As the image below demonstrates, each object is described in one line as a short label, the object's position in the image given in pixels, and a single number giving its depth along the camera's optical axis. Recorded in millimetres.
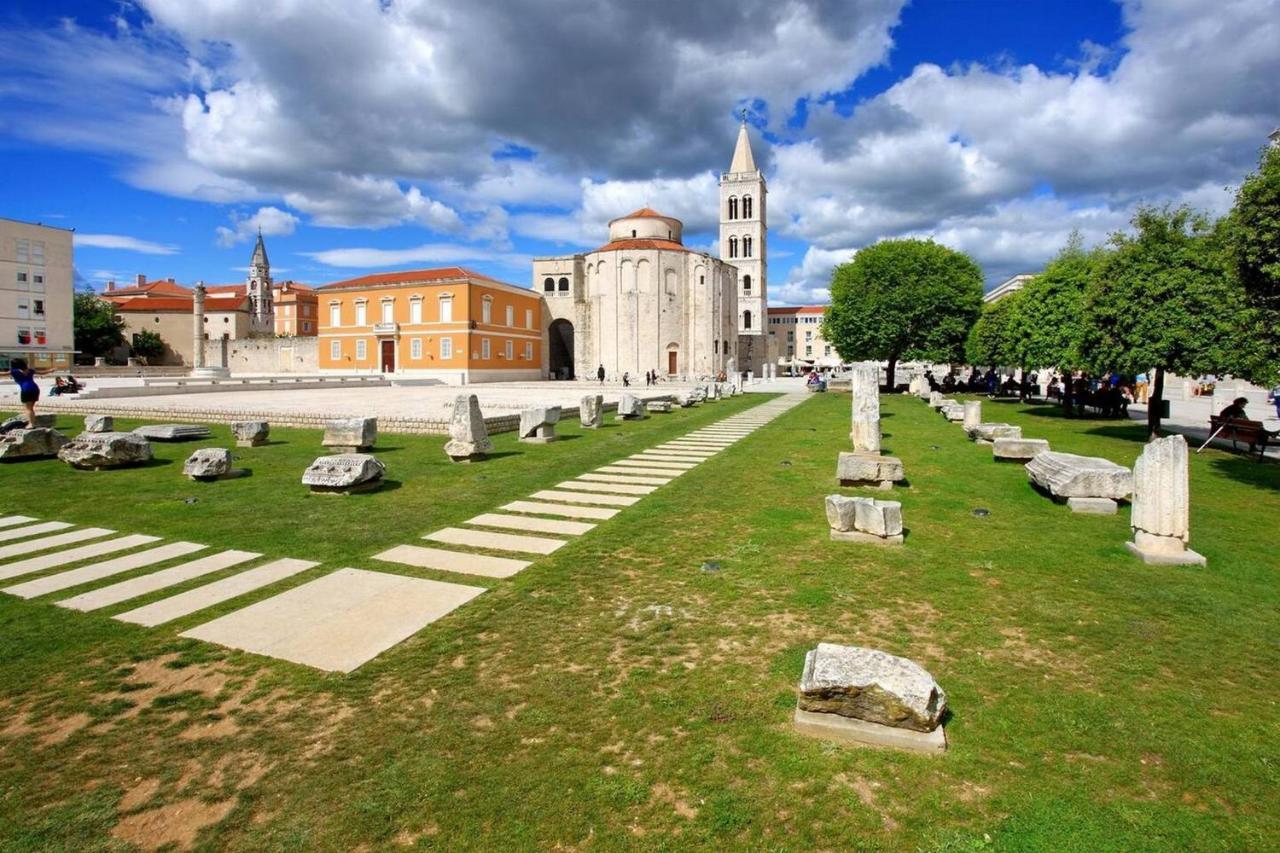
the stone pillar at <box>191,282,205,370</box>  42938
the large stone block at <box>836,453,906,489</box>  9461
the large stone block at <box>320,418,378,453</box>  11984
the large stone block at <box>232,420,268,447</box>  13438
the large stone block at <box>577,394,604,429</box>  17625
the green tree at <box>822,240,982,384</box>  34656
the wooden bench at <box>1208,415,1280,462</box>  12157
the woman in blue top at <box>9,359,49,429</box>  13644
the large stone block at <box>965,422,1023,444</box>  12776
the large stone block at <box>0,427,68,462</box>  11406
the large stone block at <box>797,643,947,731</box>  3107
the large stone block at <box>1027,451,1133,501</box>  7820
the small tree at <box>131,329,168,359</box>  70500
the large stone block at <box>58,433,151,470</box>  10570
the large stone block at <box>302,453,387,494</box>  8617
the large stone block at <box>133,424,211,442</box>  13781
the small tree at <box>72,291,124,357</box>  63625
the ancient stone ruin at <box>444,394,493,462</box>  11547
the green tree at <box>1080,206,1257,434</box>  13023
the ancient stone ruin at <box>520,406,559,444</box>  14352
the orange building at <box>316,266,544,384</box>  48375
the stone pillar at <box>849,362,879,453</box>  11664
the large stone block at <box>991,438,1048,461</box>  11398
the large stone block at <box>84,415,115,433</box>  13523
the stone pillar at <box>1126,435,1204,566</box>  5797
